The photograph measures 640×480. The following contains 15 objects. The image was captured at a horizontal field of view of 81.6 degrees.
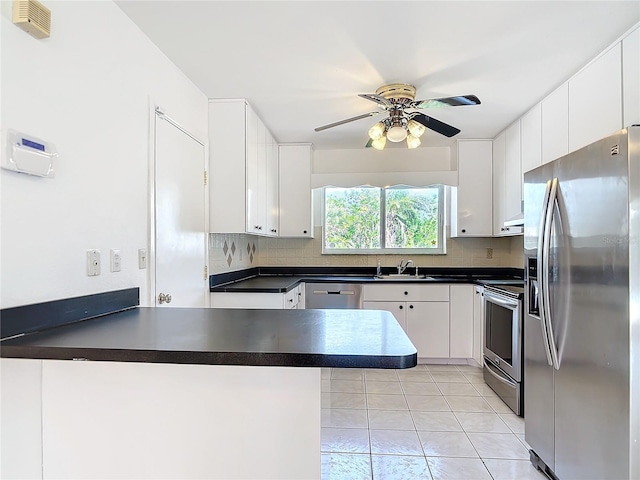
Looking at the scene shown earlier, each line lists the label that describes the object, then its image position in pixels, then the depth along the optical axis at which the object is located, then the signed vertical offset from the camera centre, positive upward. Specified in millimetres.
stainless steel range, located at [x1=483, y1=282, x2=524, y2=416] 2656 -782
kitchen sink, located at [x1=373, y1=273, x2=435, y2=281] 3926 -362
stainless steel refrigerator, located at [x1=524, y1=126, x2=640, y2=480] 1394 -288
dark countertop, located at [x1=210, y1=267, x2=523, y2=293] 3277 -348
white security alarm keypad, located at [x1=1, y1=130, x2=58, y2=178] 1130 +283
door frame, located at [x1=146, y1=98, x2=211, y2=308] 1908 +178
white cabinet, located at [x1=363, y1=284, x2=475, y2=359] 3680 -694
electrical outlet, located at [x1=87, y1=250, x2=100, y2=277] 1491 -83
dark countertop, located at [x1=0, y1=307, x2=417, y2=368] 1023 -306
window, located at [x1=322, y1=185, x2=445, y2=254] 4270 +262
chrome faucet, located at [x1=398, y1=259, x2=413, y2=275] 4125 -251
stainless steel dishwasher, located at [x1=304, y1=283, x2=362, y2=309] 3762 -527
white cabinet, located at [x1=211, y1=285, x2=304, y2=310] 2762 -429
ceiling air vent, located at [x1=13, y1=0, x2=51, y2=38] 1166 +727
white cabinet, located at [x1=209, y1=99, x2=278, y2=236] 2734 +573
